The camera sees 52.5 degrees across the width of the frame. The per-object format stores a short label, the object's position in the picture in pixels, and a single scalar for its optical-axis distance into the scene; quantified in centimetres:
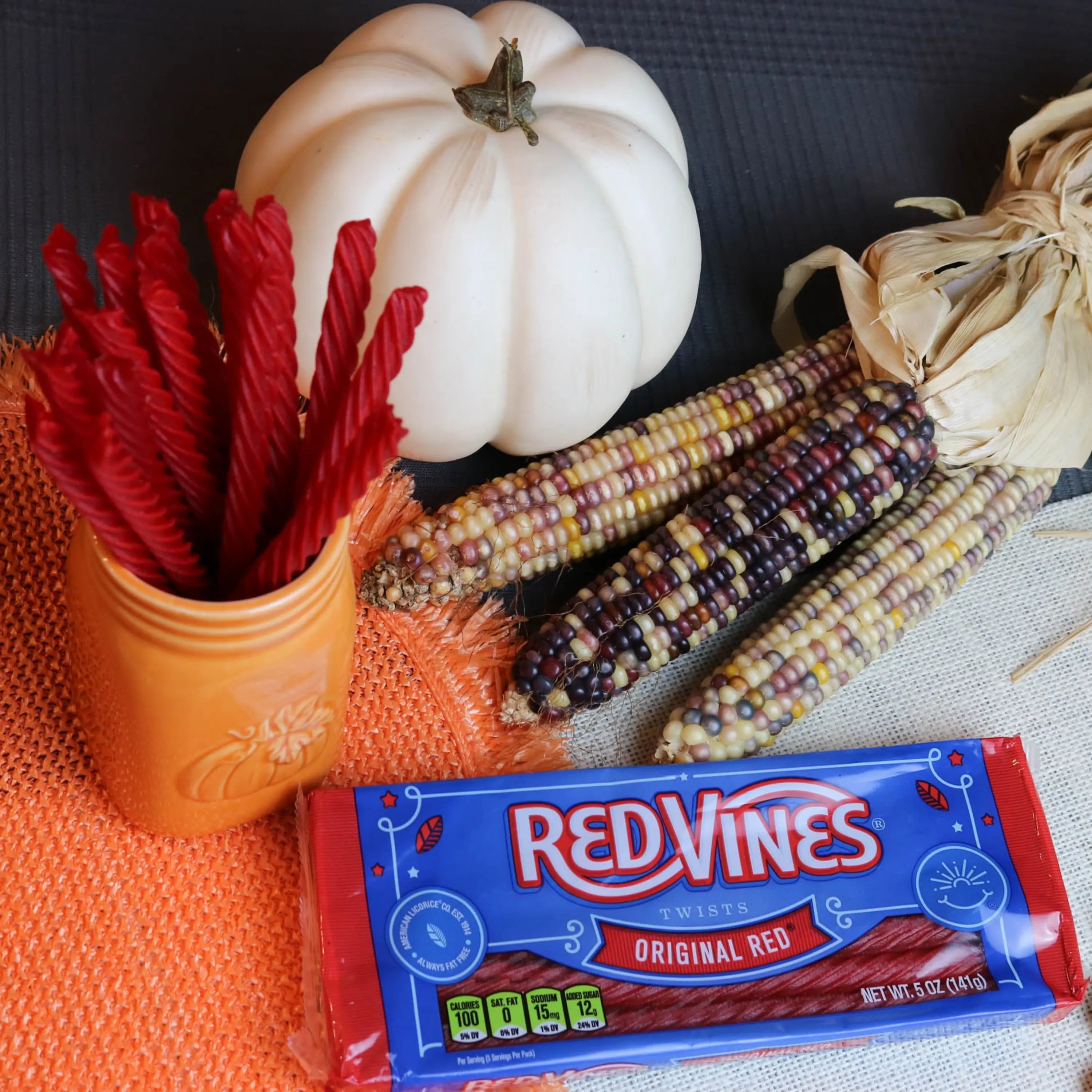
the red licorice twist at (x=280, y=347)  34
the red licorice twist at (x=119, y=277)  35
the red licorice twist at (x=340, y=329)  35
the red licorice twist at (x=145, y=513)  32
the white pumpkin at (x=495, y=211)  58
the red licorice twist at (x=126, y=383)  33
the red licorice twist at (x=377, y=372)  35
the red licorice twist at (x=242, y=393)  35
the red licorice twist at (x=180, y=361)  34
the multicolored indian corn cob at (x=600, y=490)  61
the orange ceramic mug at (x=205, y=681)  39
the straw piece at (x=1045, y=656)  71
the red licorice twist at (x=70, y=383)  32
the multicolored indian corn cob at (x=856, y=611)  61
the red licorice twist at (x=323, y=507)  34
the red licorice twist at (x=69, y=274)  34
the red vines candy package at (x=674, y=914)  49
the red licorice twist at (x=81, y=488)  33
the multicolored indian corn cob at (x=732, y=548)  61
